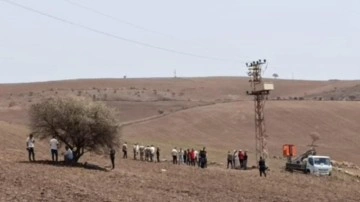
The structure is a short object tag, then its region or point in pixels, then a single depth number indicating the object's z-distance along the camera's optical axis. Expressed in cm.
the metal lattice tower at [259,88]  7100
